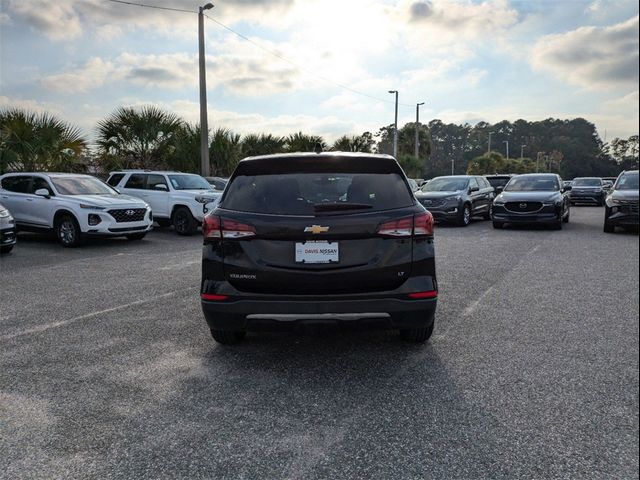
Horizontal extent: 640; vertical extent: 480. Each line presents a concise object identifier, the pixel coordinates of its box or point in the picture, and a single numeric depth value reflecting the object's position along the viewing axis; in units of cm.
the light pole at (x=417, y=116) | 4866
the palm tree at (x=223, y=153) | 2298
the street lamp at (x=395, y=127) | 4094
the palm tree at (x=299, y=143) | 2688
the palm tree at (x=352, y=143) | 2972
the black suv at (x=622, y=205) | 1233
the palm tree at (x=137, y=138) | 2055
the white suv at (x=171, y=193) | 1395
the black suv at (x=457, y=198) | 1586
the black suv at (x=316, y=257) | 373
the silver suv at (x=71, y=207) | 1123
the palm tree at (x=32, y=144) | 1553
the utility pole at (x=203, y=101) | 1973
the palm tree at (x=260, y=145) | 2498
